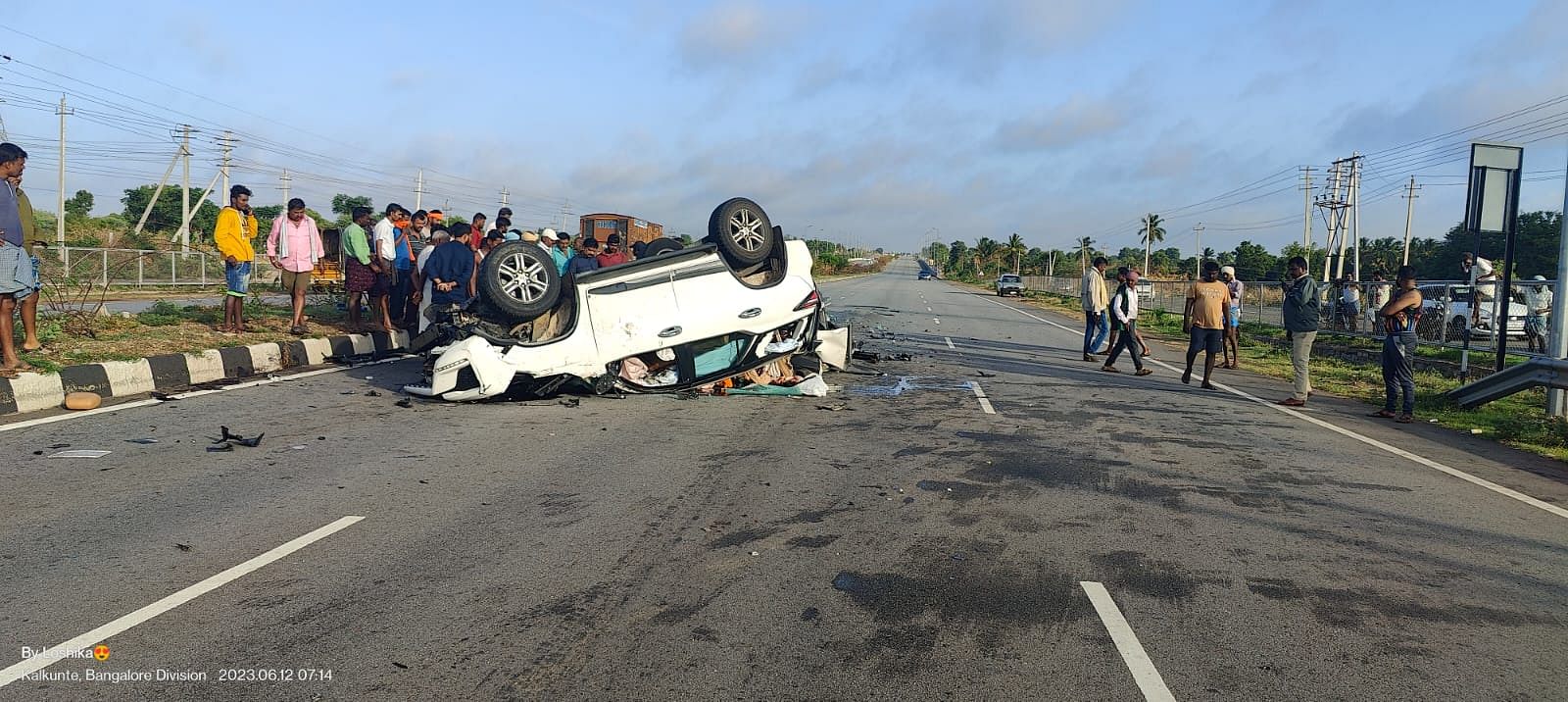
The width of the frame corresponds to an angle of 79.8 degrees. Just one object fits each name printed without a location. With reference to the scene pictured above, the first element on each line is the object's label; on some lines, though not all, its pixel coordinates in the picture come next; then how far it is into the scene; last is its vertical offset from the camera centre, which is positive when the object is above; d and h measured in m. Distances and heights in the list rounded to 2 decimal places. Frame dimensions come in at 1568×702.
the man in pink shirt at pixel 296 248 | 12.66 +0.20
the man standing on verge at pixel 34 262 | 9.14 -0.15
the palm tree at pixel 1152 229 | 93.62 +7.36
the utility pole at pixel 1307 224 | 49.03 +4.55
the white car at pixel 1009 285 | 58.41 +0.61
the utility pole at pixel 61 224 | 36.06 +1.12
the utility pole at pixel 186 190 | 41.25 +3.06
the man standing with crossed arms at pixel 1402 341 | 10.02 -0.30
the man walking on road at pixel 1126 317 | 14.13 -0.24
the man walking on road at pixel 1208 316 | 12.16 -0.14
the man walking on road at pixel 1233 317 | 15.69 -0.21
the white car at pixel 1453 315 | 14.38 +0.01
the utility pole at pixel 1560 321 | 10.39 +0.00
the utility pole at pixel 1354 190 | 46.66 +6.10
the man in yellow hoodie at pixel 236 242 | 12.30 +0.23
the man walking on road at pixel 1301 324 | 10.85 -0.18
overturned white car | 8.96 -0.45
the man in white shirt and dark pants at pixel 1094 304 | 15.91 -0.09
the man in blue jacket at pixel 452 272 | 11.88 -0.02
